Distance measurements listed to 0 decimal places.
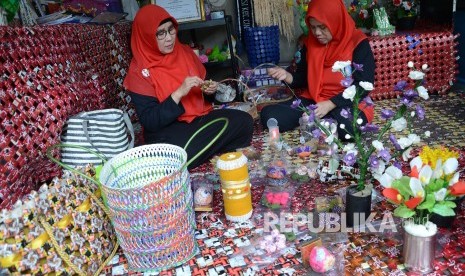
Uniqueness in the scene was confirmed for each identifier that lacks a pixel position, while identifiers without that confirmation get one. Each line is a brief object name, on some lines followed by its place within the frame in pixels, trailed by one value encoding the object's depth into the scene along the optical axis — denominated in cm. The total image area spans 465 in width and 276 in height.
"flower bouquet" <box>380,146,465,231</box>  100
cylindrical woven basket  110
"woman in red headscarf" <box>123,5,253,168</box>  190
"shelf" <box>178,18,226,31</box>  274
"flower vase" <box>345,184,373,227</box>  122
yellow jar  134
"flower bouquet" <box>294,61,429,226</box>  110
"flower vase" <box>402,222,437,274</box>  102
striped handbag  158
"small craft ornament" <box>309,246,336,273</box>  109
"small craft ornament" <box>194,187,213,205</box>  151
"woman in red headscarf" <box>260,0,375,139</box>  200
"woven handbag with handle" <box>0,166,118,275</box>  97
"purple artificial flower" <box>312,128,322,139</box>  124
